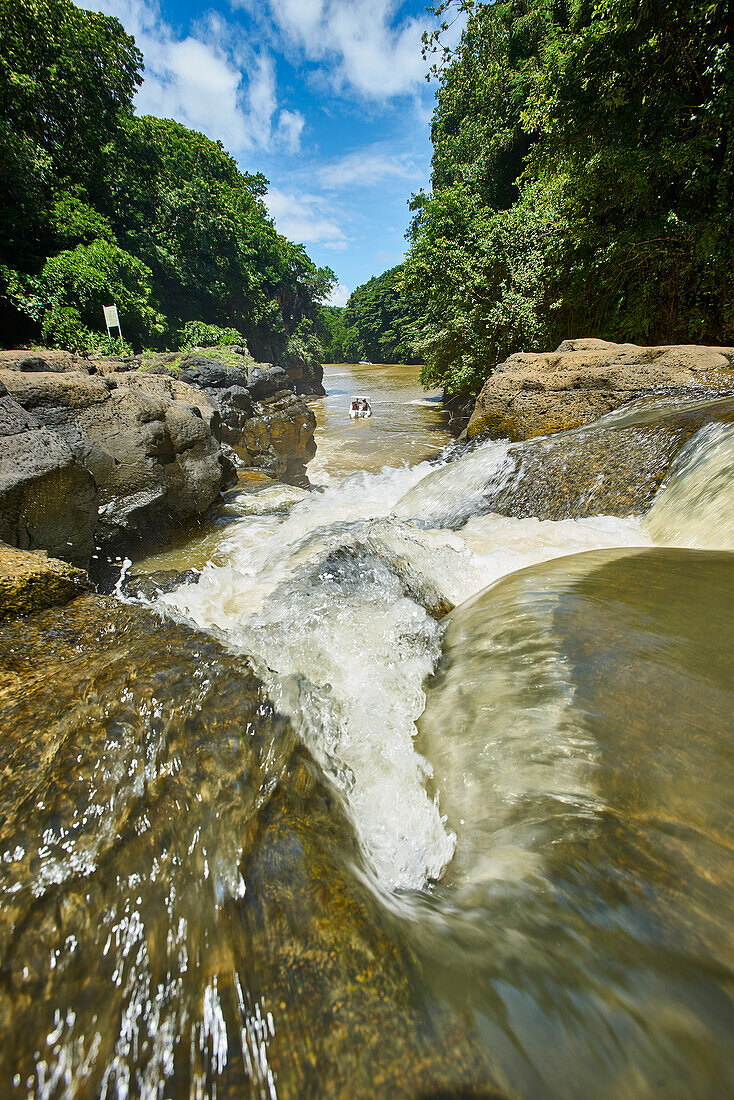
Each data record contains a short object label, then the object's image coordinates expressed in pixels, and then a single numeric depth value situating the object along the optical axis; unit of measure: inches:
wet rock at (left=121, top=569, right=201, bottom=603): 174.9
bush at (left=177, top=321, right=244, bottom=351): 743.7
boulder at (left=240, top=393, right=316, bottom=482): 431.2
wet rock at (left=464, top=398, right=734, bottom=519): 168.6
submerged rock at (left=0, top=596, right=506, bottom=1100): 31.6
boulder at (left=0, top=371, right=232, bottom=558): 189.9
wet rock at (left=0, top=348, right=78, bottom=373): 252.7
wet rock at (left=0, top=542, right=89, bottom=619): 78.7
